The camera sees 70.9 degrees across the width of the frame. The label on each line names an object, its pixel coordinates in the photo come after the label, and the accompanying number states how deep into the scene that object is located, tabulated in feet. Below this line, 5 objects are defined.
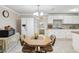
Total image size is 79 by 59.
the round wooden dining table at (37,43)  5.09
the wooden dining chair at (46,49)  5.37
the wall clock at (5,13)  8.60
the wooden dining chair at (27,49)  5.24
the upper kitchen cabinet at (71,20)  13.00
